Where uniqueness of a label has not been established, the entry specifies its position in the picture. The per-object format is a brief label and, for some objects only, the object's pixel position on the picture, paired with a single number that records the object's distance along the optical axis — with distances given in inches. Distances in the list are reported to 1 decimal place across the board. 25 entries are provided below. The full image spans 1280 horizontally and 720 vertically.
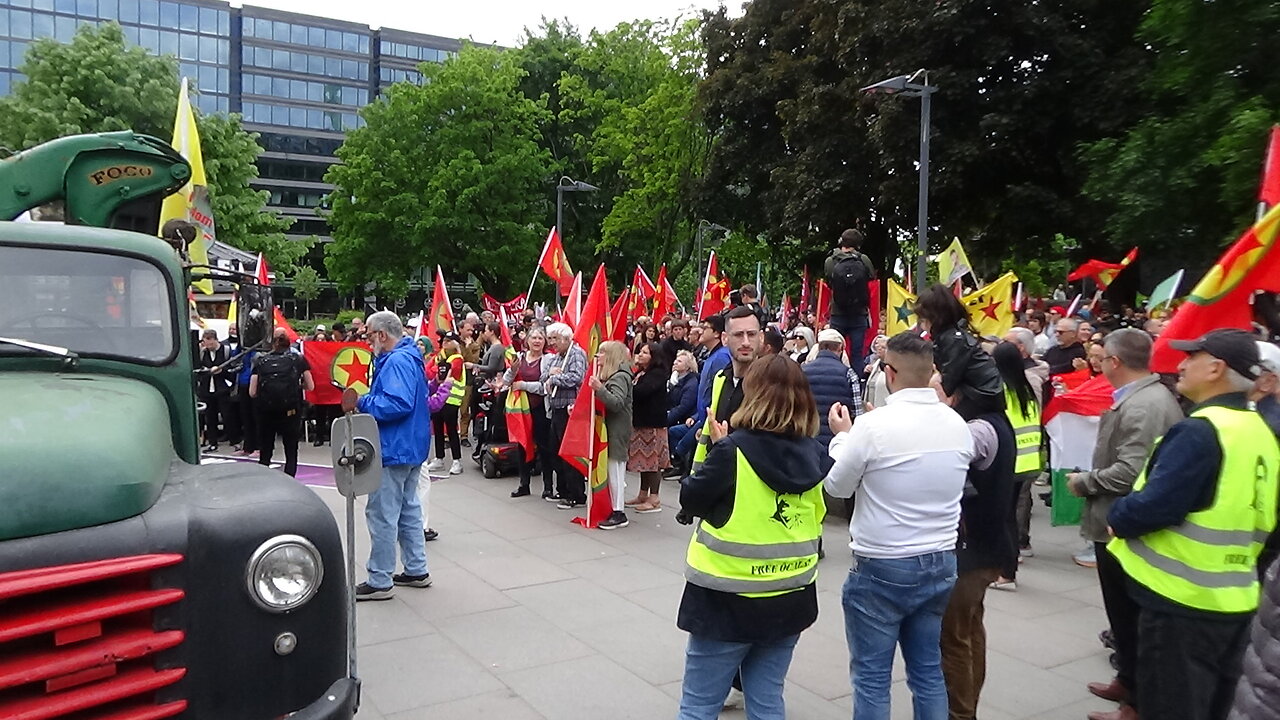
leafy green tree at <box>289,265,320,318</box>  2687.0
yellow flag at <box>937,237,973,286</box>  600.1
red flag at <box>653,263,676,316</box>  761.0
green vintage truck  111.5
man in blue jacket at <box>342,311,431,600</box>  255.8
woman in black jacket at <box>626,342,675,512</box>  392.2
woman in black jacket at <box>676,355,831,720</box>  138.9
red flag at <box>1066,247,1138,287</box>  729.0
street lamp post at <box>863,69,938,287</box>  660.7
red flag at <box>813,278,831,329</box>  625.4
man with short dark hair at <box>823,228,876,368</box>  352.2
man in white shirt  148.9
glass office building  3304.6
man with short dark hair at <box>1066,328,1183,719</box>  184.2
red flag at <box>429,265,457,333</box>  628.0
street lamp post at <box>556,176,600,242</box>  1104.9
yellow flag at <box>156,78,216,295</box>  351.9
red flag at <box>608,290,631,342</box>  401.1
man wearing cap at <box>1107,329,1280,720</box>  139.7
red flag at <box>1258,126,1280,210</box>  243.3
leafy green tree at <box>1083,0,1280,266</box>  486.3
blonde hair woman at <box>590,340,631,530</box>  357.7
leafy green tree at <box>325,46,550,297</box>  1537.9
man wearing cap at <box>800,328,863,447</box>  281.6
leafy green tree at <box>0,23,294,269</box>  1316.4
